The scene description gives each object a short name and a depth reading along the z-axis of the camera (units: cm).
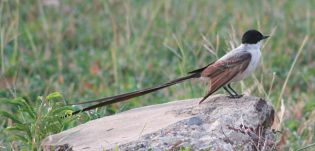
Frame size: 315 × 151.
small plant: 937
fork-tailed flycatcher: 1006
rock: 876
